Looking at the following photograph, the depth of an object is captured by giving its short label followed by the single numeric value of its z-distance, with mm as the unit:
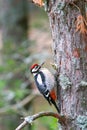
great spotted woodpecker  6861
